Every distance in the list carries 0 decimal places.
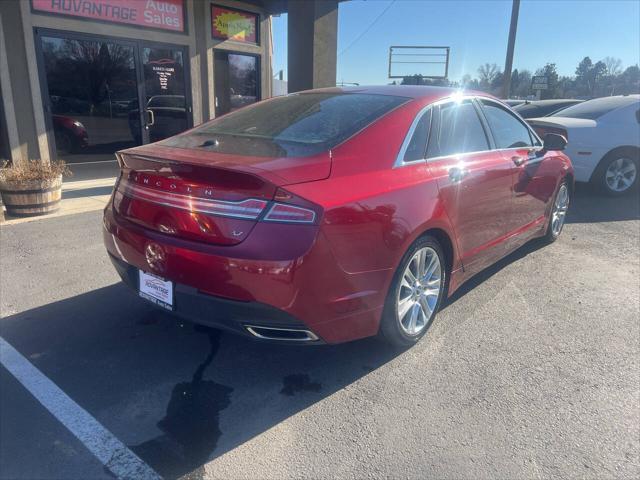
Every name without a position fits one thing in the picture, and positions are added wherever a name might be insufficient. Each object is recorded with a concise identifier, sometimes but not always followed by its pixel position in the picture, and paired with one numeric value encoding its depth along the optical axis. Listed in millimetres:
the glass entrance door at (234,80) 11484
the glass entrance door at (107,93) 8844
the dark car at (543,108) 10495
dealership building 8297
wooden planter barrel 6082
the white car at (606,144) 7832
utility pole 18594
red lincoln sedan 2447
